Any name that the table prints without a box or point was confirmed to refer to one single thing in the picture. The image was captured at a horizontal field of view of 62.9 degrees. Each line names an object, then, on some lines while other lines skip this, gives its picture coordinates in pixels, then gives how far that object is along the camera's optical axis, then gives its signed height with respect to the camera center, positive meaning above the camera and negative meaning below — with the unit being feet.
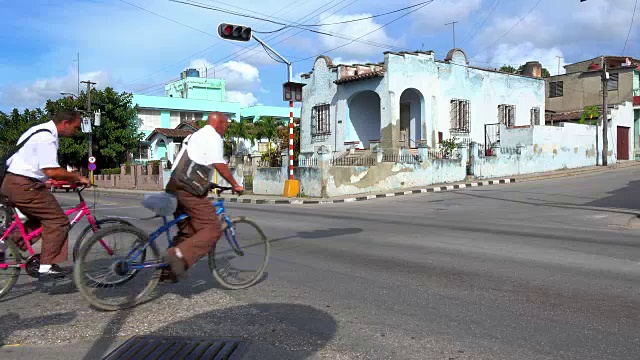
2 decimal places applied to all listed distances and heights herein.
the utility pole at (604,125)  107.33 +9.00
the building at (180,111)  160.35 +22.08
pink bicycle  16.76 -2.45
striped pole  71.77 +3.86
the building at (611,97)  124.77 +18.63
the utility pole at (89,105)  137.84 +18.61
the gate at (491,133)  105.84 +7.39
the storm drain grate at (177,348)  12.56 -4.35
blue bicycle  15.93 -2.81
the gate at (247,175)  90.39 -0.40
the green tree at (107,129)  153.28 +13.43
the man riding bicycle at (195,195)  16.25 -0.68
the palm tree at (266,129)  125.18 +10.41
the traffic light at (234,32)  56.29 +15.43
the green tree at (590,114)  122.81 +12.95
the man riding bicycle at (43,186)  16.40 -0.33
